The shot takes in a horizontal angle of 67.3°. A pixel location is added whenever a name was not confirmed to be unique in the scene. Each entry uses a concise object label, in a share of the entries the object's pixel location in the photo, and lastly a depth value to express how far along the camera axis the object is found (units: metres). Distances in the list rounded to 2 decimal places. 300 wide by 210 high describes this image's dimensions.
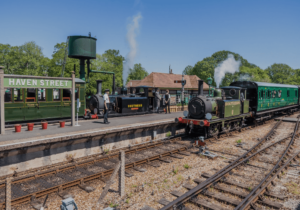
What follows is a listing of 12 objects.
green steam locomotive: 11.62
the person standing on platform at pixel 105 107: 11.54
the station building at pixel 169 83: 35.56
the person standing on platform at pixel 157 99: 17.07
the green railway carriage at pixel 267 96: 15.69
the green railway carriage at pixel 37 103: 10.77
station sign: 9.20
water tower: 19.06
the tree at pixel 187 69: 72.31
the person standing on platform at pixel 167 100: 17.44
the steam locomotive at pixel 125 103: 14.33
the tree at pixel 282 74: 66.50
